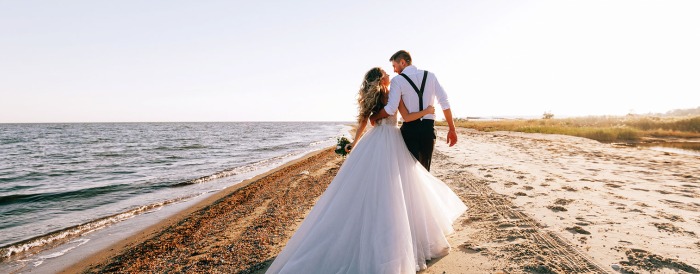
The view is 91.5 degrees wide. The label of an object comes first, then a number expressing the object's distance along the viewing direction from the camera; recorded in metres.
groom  4.18
